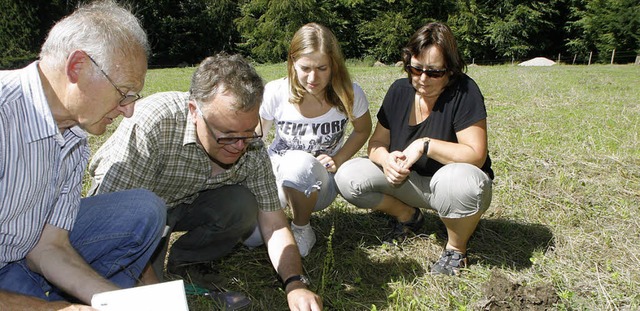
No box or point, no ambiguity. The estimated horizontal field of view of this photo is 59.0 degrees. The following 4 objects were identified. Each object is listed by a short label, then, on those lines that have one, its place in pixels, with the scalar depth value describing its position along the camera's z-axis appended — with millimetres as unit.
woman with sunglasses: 3035
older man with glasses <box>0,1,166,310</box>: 1777
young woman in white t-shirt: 3385
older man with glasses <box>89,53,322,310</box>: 2424
